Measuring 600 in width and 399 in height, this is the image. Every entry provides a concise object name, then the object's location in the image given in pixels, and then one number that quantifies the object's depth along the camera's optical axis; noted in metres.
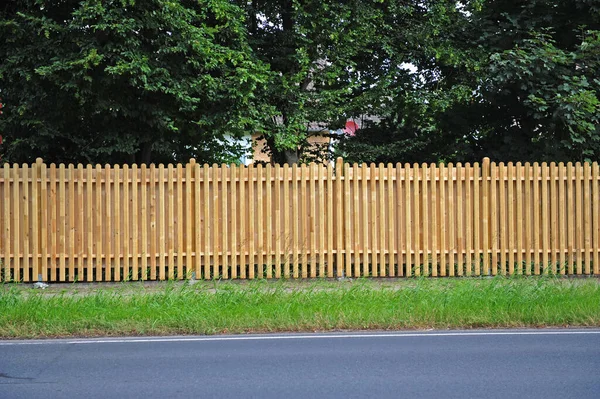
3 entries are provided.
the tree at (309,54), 17.31
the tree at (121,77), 13.95
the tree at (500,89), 15.22
